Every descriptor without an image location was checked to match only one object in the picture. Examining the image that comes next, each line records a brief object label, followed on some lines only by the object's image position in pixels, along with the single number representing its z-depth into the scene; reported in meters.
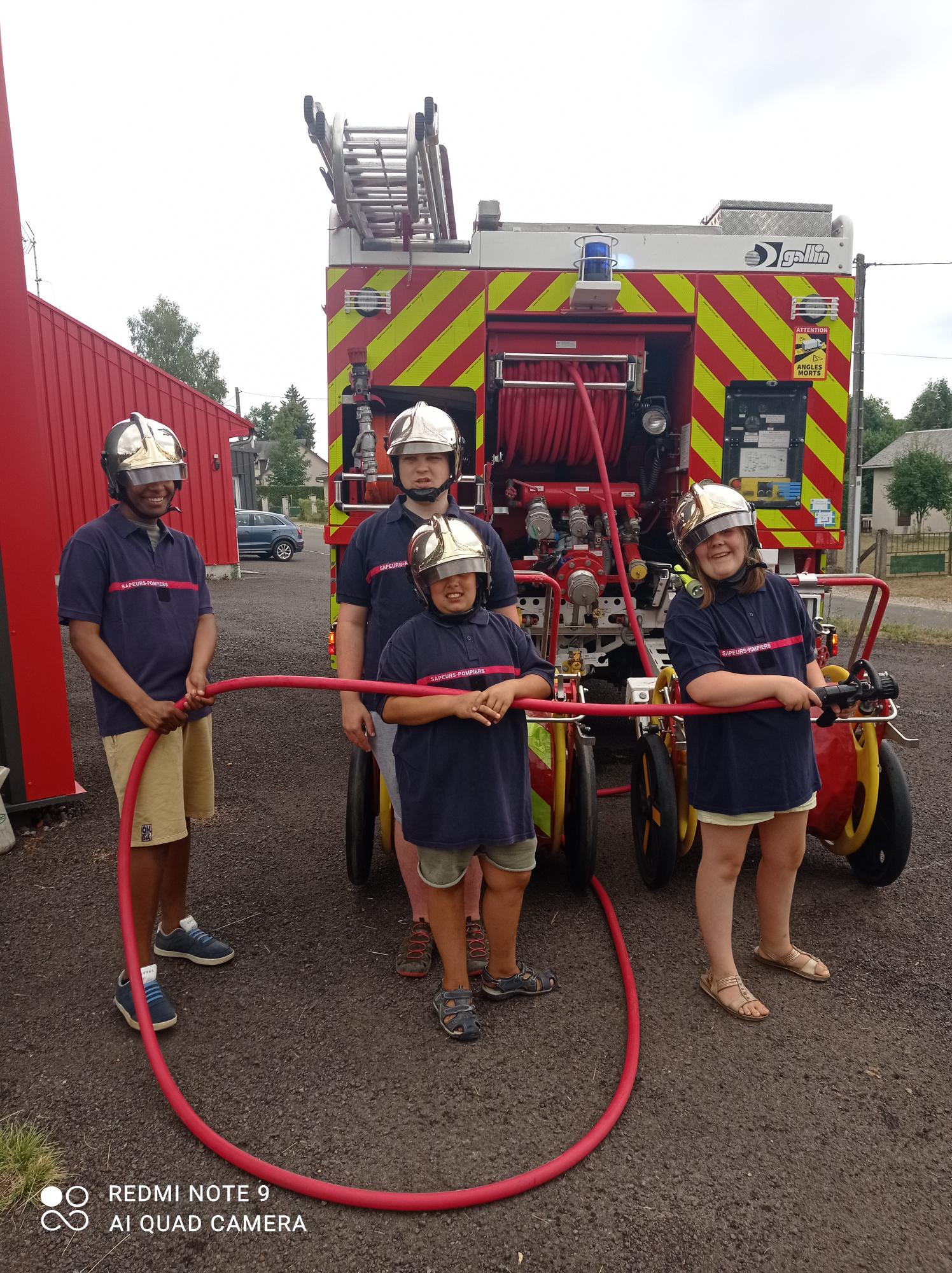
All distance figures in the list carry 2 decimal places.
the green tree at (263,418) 86.31
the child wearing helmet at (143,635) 2.94
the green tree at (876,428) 56.19
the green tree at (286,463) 66.06
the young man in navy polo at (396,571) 3.16
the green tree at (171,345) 52.59
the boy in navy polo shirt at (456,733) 2.78
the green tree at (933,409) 65.69
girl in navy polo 2.96
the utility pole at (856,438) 18.78
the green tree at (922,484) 32.22
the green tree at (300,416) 89.12
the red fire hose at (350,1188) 2.19
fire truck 5.06
